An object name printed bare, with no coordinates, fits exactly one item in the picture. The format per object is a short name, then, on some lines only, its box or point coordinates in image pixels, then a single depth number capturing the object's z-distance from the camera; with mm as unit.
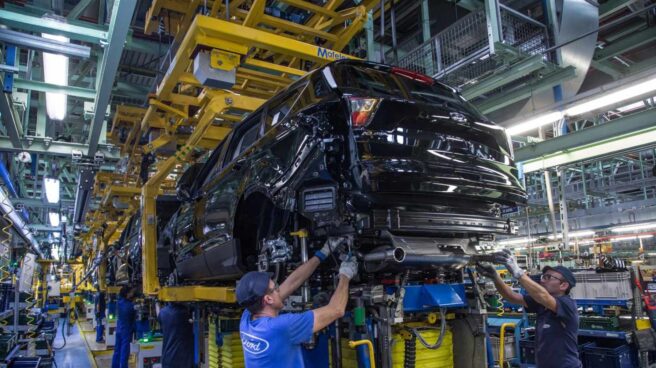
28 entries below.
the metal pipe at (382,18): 4095
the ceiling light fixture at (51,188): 8742
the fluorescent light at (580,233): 13073
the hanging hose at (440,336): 2729
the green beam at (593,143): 5734
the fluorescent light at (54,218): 14953
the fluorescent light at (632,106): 9473
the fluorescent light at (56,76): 4623
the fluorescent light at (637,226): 11695
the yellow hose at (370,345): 2440
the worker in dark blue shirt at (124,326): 6715
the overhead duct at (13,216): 8250
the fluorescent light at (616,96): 4512
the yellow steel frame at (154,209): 3867
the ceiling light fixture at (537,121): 5324
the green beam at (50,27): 3825
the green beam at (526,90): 5314
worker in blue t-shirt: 2277
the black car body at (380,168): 2539
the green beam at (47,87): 5207
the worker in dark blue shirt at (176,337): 4844
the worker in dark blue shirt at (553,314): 3360
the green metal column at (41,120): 6837
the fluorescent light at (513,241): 14444
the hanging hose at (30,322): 8797
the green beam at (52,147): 6574
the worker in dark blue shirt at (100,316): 11367
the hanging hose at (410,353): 2742
